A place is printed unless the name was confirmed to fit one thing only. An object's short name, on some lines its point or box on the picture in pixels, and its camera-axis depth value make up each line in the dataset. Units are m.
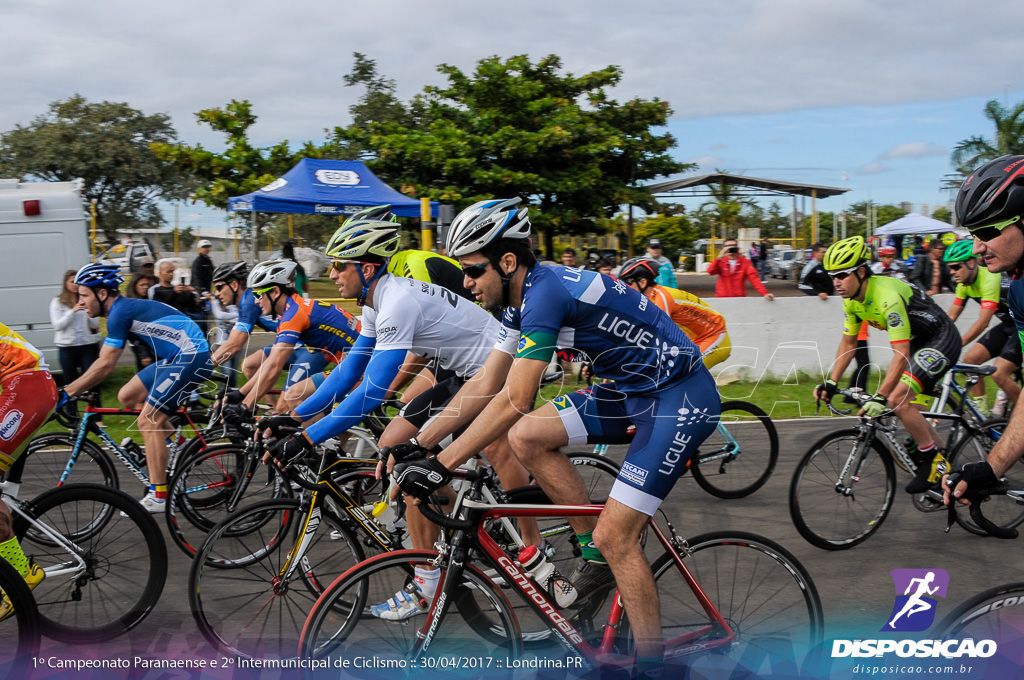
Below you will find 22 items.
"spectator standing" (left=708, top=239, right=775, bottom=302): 12.22
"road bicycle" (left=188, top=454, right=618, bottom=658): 3.94
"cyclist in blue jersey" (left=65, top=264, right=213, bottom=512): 5.91
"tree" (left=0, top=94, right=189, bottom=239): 29.75
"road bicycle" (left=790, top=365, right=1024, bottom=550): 5.50
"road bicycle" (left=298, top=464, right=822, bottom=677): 3.31
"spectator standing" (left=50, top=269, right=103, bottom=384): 9.41
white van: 10.46
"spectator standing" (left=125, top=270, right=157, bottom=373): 8.10
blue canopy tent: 14.31
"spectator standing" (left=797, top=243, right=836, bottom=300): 11.91
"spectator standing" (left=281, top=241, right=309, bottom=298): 9.89
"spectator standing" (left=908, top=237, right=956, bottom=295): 14.91
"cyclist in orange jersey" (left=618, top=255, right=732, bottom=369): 7.17
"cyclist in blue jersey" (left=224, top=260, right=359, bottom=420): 5.92
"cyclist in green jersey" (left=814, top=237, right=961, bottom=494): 5.56
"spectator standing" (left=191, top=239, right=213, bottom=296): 12.16
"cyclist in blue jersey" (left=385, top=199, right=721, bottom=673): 3.41
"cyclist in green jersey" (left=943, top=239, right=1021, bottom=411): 7.11
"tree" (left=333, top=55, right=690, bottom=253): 19.64
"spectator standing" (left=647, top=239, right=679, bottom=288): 10.80
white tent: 21.48
